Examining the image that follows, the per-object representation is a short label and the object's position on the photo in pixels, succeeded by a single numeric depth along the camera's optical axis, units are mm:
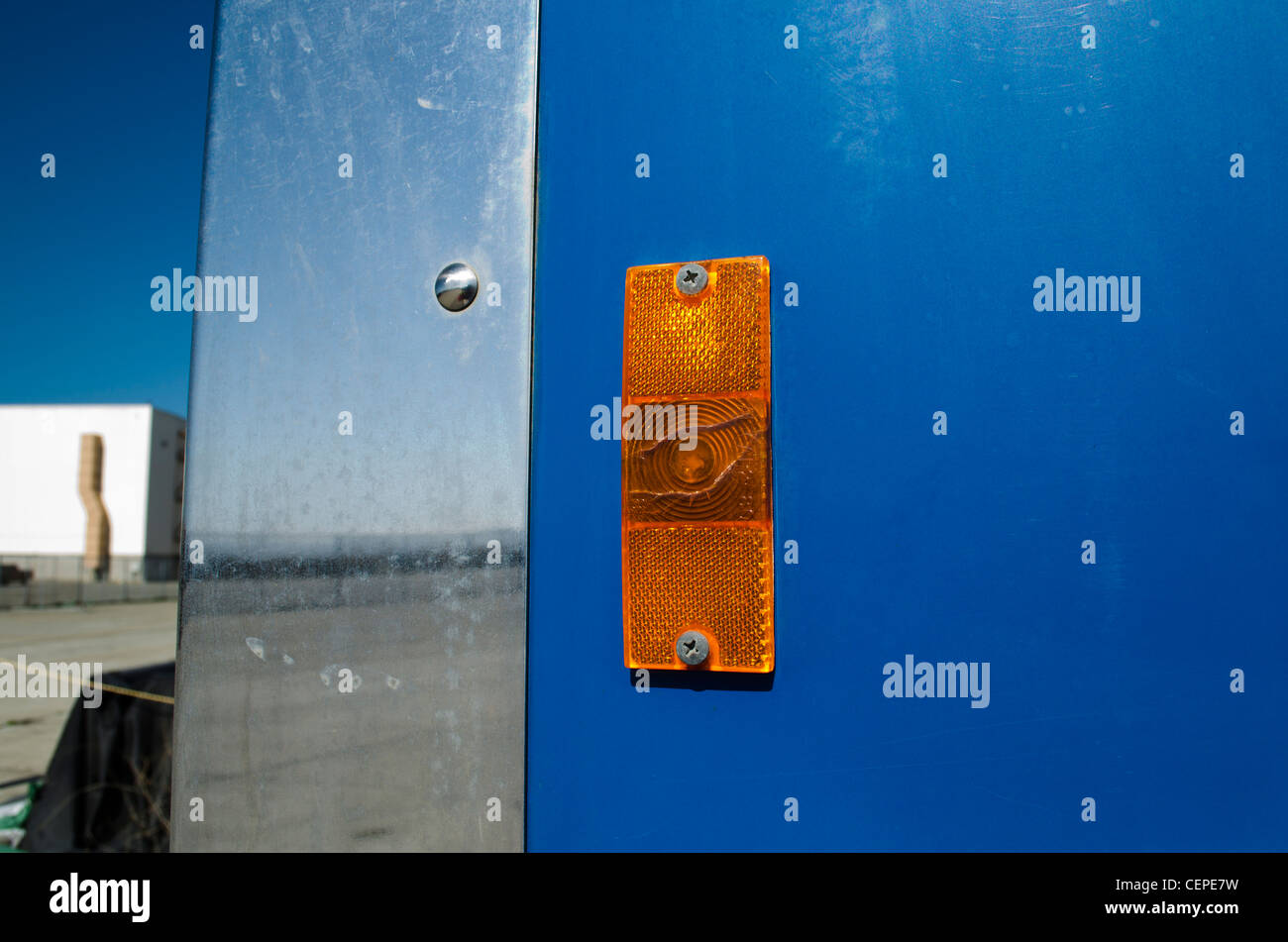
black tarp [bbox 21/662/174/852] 3609
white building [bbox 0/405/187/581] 24962
